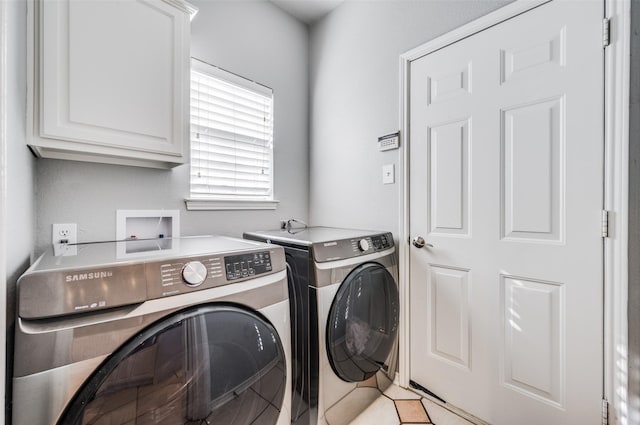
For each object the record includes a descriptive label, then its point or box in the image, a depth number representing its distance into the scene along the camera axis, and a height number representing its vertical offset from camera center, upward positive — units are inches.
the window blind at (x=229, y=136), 71.5 +21.1
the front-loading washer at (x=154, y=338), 25.6 -14.0
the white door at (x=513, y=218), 45.9 -1.3
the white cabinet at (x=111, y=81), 42.3 +22.4
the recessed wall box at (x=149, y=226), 57.8 -3.4
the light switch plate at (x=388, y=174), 72.4 +9.9
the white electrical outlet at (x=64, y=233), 50.9 -4.2
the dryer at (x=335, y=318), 50.5 -21.1
